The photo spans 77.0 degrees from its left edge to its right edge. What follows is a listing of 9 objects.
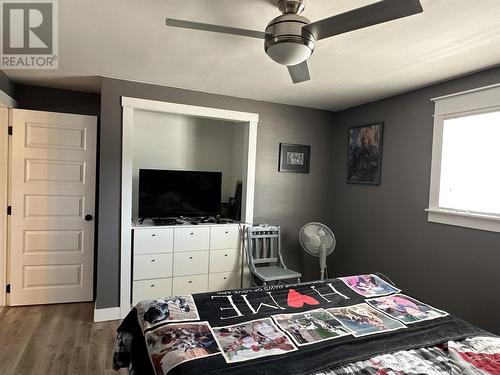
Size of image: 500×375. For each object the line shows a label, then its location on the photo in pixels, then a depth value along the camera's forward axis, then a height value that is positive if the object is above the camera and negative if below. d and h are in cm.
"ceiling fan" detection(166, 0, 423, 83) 130 +70
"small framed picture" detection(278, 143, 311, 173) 390 +29
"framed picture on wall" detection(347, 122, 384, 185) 347 +34
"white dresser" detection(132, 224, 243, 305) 316 -88
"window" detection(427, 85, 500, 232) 244 +23
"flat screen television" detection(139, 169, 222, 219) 332 -19
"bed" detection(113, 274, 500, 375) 129 -75
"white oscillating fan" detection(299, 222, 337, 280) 335 -63
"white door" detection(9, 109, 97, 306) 324 -38
